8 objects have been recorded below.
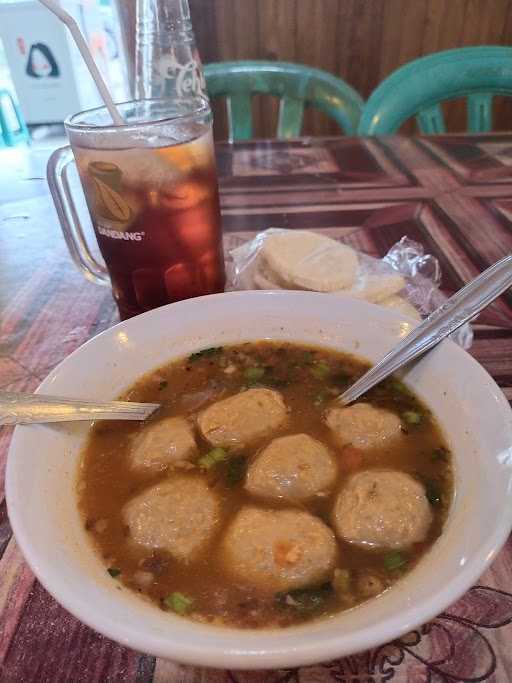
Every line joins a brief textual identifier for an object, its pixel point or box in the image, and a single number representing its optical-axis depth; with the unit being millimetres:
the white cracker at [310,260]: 364
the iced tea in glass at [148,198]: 309
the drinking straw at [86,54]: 291
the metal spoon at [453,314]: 269
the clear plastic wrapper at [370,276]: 364
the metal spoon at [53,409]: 236
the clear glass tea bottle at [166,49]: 465
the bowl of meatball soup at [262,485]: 183
